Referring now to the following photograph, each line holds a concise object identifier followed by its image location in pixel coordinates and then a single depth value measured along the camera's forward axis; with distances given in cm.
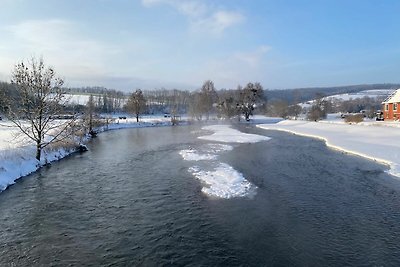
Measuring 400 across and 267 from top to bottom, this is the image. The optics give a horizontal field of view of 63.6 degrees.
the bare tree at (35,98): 2465
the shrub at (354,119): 6869
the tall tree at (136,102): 8725
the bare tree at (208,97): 10300
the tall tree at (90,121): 5439
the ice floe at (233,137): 4453
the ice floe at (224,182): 1803
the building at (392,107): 6367
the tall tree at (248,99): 10200
